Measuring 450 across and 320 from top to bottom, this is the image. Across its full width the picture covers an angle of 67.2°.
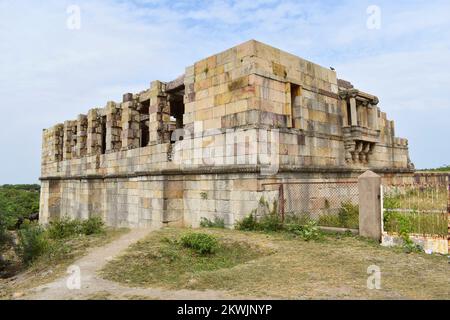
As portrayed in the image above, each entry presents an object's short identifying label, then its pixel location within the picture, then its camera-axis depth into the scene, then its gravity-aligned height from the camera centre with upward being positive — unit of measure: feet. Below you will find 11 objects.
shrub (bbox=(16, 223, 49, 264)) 28.66 -5.30
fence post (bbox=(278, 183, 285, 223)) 29.94 -1.84
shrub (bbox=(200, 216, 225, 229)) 32.58 -4.15
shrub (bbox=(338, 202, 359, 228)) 31.13 -3.77
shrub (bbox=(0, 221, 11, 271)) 34.47 -5.67
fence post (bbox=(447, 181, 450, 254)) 21.76 -2.74
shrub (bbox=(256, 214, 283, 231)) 29.22 -3.83
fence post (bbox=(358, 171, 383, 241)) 24.68 -2.05
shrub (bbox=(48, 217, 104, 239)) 35.40 -4.96
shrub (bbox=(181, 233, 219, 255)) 23.73 -4.46
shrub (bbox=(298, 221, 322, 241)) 26.04 -4.16
